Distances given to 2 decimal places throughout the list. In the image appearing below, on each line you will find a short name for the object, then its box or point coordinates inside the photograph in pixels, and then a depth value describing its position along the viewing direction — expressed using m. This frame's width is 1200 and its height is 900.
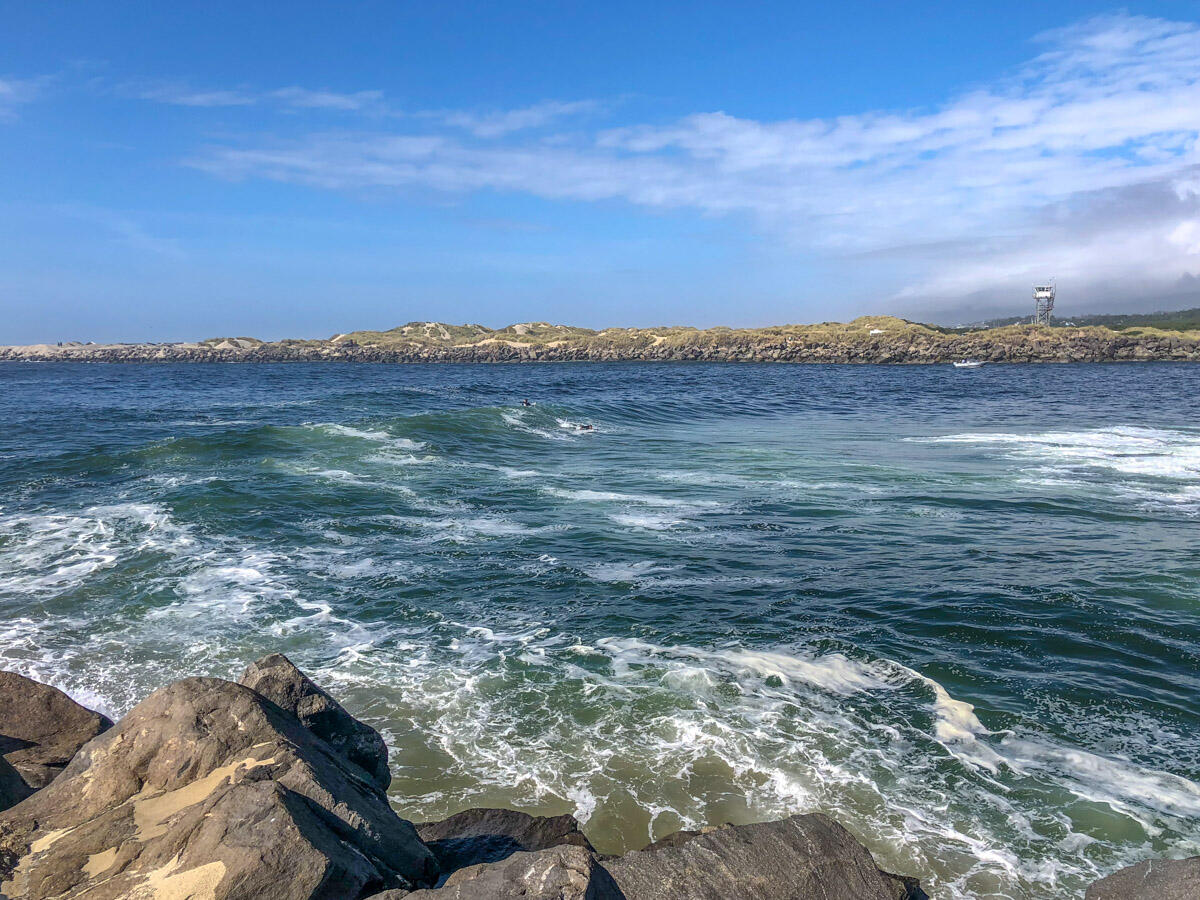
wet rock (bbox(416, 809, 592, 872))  5.52
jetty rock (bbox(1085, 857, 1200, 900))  4.60
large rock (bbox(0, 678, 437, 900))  3.89
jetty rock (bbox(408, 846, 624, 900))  3.86
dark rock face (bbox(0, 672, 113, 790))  5.95
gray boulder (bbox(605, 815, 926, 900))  4.53
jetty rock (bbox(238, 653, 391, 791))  5.93
